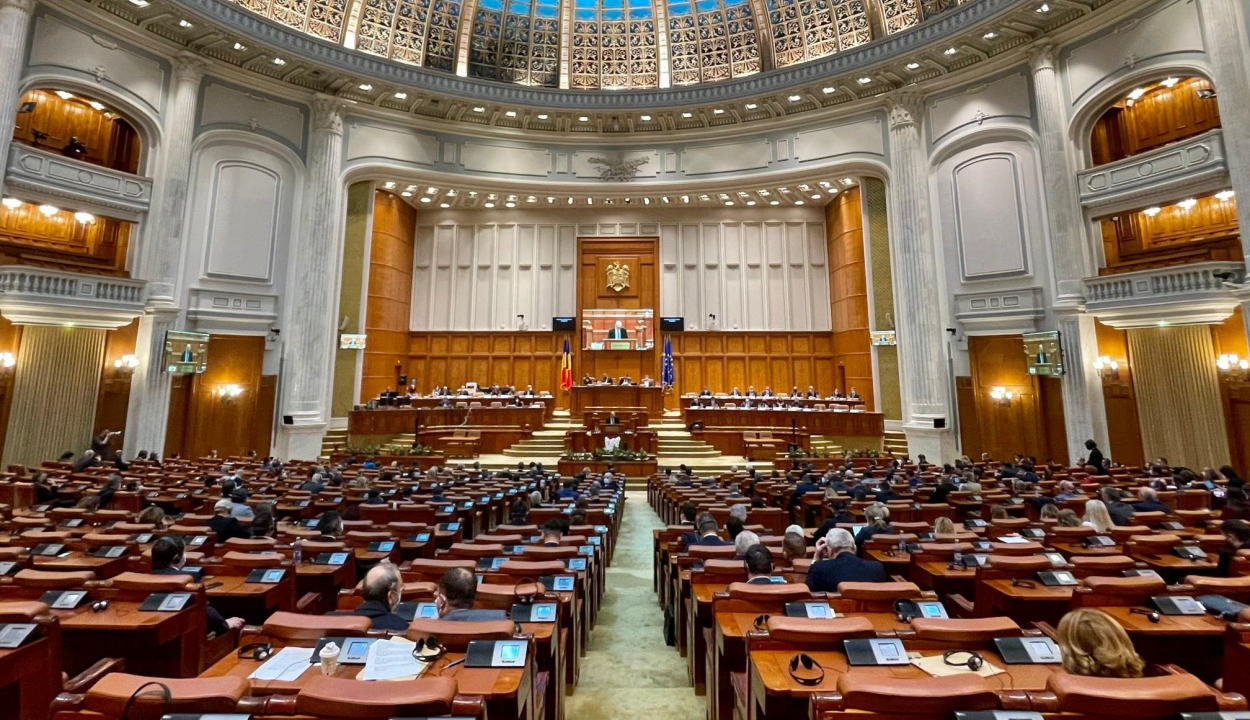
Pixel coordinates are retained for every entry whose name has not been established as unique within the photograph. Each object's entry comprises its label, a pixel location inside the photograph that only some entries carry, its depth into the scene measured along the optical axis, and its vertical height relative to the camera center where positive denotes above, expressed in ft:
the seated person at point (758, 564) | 10.14 -2.53
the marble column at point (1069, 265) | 36.76 +10.45
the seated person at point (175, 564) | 9.48 -2.47
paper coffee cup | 6.32 -2.65
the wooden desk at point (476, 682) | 5.77 -2.78
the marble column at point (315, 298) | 44.60 +10.25
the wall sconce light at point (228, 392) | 43.27 +2.40
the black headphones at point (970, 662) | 6.41 -2.76
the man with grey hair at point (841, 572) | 10.19 -2.70
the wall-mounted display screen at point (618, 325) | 62.13 +10.74
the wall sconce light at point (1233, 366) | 32.01 +3.24
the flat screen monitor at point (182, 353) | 39.17 +4.93
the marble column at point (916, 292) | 43.42 +10.43
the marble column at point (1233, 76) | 29.45 +18.26
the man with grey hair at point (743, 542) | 11.99 -2.57
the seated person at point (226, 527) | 14.44 -2.64
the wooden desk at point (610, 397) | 52.01 +2.40
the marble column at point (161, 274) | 38.24 +10.33
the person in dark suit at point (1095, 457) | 29.78 -1.87
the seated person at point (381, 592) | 8.19 -2.56
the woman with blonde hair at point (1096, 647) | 5.58 -2.26
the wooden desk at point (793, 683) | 5.95 -2.80
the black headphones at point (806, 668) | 6.08 -2.75
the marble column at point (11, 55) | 32.42 +21.33
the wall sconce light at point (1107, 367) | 36.73 +3.59
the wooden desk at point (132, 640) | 7.89 -3.11
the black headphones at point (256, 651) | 6.84 -2.79
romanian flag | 57.21 +5.26
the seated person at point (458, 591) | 8.34 -2.48
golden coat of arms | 62.44 +16.06
